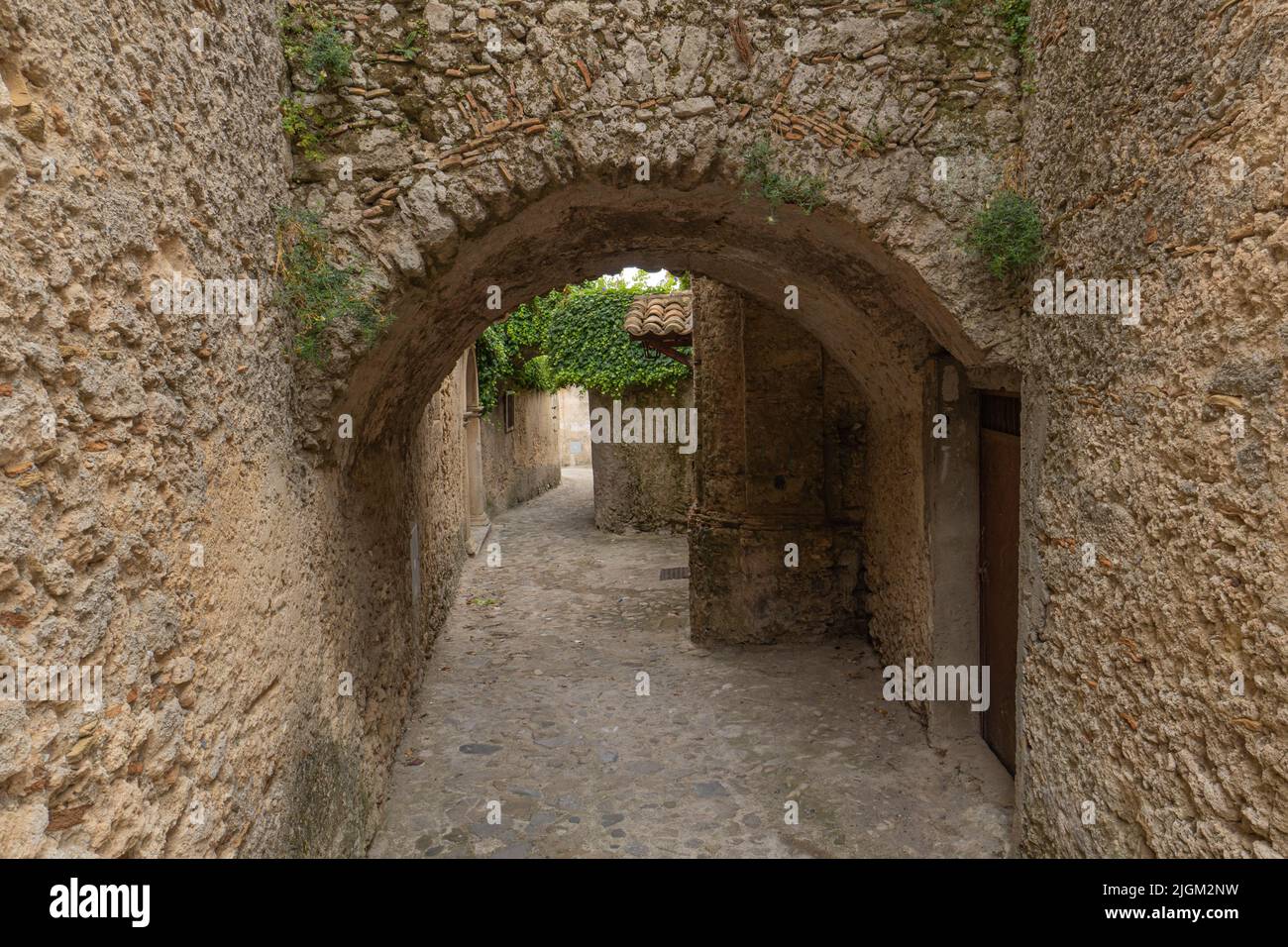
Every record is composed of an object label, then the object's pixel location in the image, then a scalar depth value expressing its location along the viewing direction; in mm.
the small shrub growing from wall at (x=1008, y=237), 3615
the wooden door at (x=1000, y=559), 4840
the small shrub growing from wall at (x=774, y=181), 3756
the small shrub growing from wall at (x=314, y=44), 3570
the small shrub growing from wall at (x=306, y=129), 3598
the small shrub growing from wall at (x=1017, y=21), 3713
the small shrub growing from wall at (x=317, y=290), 3541
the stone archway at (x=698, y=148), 3658
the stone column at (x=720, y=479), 8047
